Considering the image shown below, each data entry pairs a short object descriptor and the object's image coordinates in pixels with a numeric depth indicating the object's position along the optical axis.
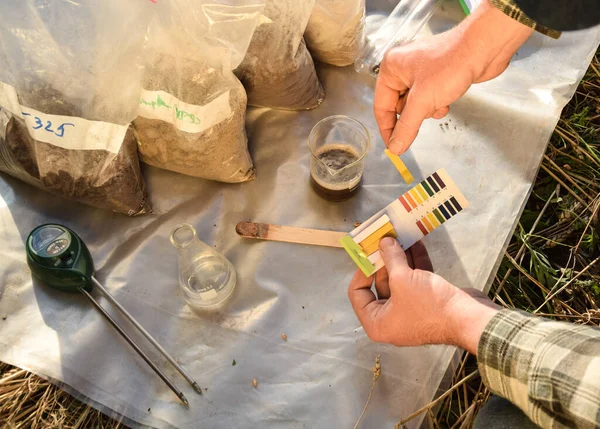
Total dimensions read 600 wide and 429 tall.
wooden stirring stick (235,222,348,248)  1.07
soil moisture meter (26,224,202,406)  0.94
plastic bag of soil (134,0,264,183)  0.87
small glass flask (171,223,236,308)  0.99
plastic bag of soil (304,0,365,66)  1.10
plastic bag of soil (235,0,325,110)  0.98
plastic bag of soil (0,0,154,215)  0.85
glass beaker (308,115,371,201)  1.06
